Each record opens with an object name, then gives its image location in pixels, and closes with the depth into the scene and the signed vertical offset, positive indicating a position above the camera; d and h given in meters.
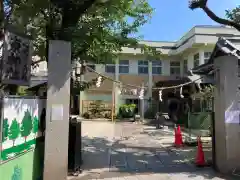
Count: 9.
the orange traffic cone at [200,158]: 5.62 -1.76
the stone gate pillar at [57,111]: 4.44 -0.30
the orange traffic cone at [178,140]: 7.95 -1.71
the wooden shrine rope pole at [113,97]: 17.55 +0.12
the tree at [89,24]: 5.26 +2.37
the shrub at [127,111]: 18.26 -1.16
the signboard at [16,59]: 3.95 +0.85
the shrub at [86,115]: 18.29 -1.57
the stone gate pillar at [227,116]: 5.14 -0.46
